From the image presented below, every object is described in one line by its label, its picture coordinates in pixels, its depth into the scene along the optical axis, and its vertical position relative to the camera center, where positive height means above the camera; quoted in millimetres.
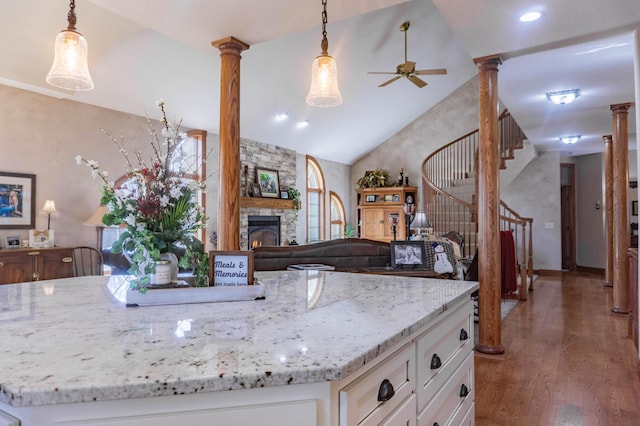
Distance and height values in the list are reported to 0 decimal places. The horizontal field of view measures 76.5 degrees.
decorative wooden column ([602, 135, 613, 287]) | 6480 +302
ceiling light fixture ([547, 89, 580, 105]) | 4811 +1547
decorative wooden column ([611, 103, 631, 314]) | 5266 +250
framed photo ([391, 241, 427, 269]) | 3166 -223
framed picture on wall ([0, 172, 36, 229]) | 4695 +292
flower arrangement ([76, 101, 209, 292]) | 1383 +55
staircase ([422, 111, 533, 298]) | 7383 +880
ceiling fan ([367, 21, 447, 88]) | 5777 +2237
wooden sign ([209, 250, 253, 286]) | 1475 -160
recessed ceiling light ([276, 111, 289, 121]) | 7445 +2037
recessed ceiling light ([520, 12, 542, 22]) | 2938 +1539
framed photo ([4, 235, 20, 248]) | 4629 -183
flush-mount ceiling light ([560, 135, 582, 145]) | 7301 +1580
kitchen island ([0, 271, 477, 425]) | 754 -285
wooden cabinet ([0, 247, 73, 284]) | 4375 -443
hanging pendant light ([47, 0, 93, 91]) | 1938 +817
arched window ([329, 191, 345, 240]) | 10477 +224
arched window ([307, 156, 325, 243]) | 9648 +585
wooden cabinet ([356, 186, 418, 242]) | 9867 +462
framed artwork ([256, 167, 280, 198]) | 7893 +869
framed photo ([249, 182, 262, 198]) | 7637 +677
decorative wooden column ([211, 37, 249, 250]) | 3396 +648
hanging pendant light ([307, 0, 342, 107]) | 2189 +799
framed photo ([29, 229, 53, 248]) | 4758 -152
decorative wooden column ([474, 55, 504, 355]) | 3664 -85
